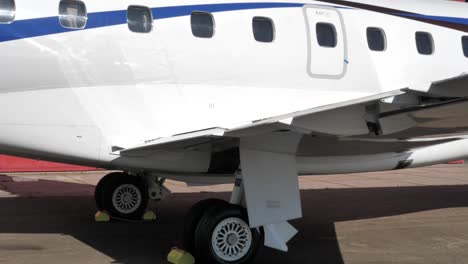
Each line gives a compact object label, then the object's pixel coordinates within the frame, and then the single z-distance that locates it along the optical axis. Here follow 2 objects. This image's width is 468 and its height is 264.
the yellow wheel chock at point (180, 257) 6.16
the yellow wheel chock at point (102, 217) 8.97
